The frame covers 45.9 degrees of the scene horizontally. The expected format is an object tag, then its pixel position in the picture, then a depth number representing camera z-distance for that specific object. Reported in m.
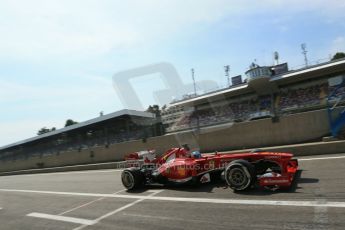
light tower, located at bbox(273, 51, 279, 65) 69.16
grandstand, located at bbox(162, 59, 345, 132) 47.00
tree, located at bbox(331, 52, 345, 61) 82.04
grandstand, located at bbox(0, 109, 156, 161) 25.50
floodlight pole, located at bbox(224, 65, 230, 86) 75.91
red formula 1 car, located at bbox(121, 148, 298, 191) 9.33
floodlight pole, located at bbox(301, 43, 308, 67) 77.89
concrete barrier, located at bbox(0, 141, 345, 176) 14.01
